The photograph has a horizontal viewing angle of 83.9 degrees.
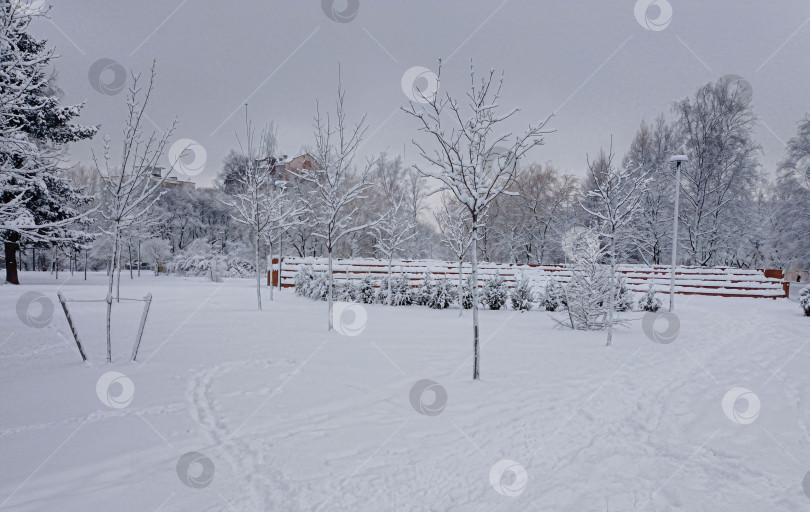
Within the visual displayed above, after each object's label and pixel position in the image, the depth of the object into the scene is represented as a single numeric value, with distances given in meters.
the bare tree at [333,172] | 10.72
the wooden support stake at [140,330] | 7.14
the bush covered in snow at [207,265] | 30.38
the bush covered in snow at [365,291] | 17.02
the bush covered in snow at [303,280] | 19.04
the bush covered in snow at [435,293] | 16.16
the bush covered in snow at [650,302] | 15.73
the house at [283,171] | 45.17
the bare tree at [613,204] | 9.41
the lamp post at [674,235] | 15.60
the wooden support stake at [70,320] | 6.56
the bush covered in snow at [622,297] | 14.77
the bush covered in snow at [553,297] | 15.39
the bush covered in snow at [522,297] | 15.96
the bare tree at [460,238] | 14.79
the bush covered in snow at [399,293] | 16.66
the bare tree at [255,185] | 14.76
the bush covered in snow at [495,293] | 15.92
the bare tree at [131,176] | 7.37
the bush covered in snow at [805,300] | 14.79
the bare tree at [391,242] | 17.40
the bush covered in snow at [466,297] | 15.70
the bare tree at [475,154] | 6.48
